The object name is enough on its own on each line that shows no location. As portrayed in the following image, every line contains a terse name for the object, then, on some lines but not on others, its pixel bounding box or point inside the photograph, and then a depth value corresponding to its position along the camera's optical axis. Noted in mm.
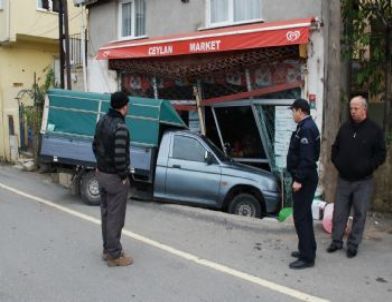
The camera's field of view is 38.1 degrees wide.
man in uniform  6266
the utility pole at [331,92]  10156
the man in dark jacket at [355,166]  6742
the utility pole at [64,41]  16891
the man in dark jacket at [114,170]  6375
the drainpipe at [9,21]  21783
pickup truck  10250
